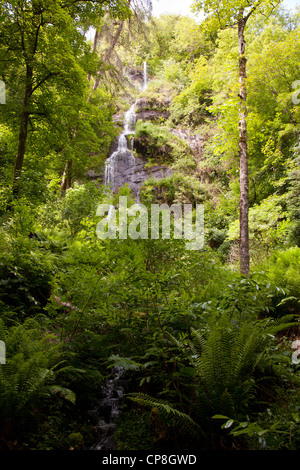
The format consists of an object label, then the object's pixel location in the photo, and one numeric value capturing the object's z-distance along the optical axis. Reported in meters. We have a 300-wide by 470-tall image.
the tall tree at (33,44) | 5.93
